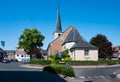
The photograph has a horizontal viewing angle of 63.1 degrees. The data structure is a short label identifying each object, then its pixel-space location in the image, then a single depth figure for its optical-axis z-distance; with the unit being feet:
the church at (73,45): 73.97
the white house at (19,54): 175.68
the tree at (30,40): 114.63
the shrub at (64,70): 31.34
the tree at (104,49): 96.51
